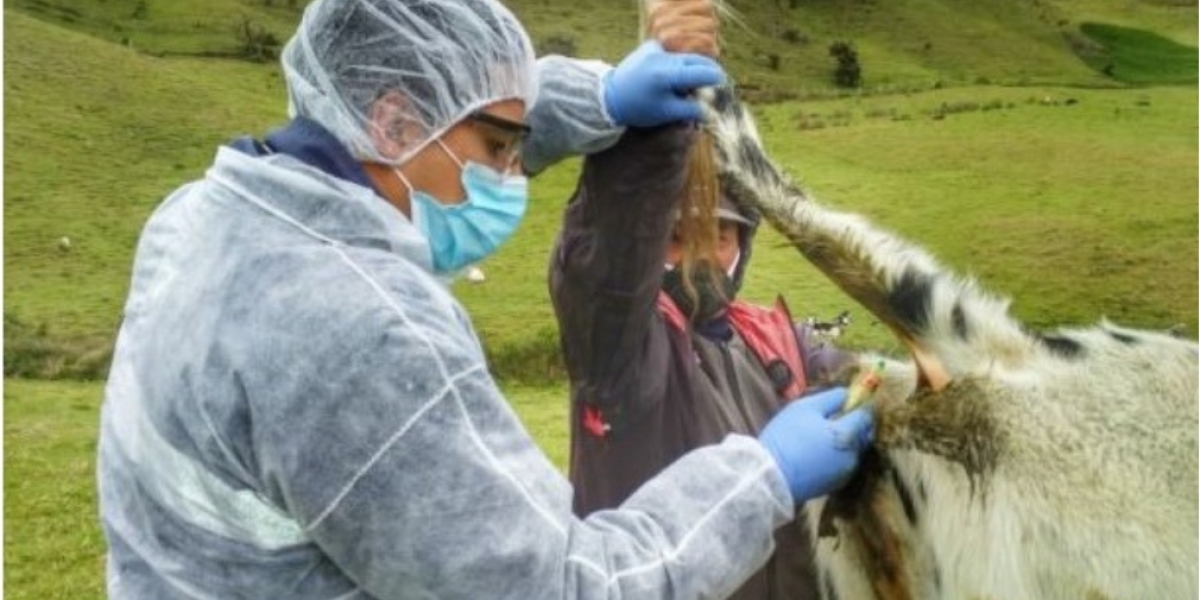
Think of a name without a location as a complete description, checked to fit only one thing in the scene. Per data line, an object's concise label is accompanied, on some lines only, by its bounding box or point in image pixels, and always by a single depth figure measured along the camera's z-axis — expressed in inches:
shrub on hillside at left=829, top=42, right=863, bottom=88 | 2220.7
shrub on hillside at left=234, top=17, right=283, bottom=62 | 1664.6
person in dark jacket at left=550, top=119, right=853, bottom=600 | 117.8
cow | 82.0
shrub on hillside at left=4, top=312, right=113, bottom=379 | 727.1
